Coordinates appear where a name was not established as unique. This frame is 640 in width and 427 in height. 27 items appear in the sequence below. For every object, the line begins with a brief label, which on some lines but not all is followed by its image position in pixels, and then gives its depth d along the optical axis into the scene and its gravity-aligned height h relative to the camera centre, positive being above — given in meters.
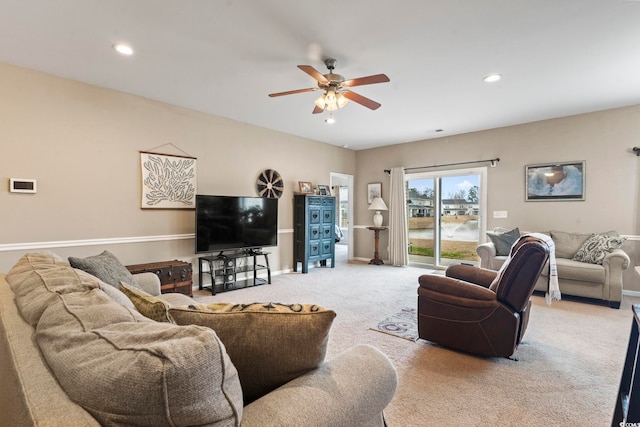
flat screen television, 4.14 -0.16
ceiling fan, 2.69 +1.14
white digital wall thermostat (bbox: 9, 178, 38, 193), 3.00 +0.26
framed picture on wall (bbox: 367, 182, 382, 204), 6.86 +0.50
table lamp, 6.53 +0.12
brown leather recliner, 2.24 -0.75
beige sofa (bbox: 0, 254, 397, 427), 0.55 -0.35
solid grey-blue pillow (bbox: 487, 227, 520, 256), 4.54 -0.41
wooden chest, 3.51 -0.74
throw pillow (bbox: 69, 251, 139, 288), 1.90 -0.38
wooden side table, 6.55 -0.75
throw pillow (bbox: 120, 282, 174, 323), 1.07 -0.36
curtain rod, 5.21 +0.93
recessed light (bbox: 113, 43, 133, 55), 2.61 +1.44
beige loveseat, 3.63 -0.74
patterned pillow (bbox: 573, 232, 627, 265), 3.84 -0.44
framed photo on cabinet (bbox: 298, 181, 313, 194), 5.79 +0.49
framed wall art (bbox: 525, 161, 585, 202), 4.50 +0.49
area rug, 2.87 -1.15
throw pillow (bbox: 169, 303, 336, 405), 0.90 -0.38
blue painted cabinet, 5.57 -0.32
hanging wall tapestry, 3.89 +0.42
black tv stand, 4.32 -0.89
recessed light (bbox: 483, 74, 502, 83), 3.19 +1.46
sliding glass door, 5.61 -0.04
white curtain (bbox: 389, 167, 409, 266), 6.36 -0.18
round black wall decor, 5.19 +0.49
